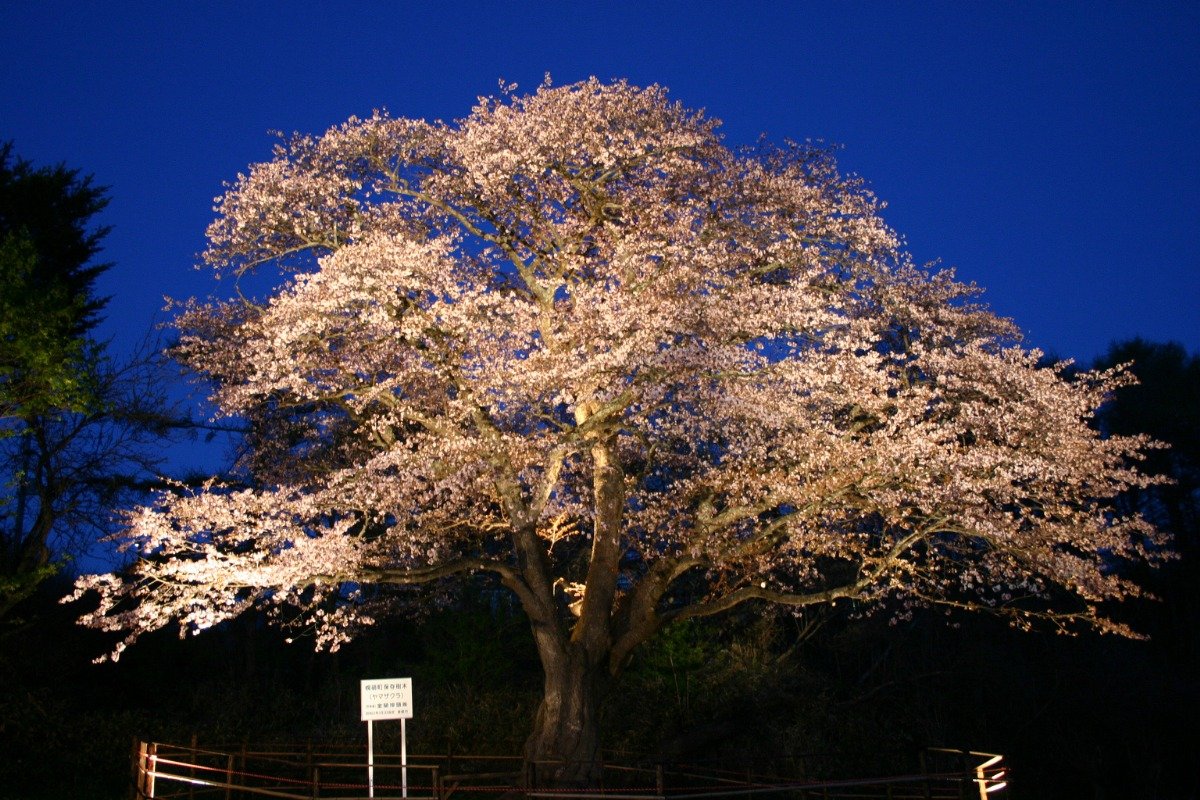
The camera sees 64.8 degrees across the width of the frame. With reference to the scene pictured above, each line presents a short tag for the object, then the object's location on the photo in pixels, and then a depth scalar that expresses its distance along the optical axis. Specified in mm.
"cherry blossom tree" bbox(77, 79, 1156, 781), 12641
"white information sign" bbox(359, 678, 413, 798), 10945
